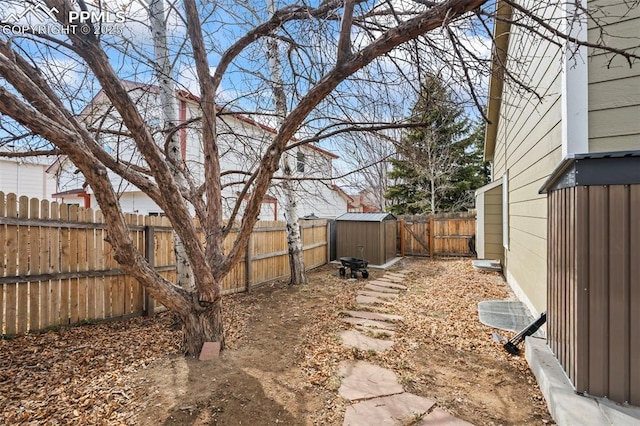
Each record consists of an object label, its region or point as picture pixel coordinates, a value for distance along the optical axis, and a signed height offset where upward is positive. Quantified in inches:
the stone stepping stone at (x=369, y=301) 209.5 -62.8
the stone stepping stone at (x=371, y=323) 161.7 -61.3
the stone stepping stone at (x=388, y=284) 262.5 -64.5
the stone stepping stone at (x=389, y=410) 81.7 -56.9
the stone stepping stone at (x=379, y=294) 227.3 -63.7
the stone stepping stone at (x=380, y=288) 249.8 -64.6
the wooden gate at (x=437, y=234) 458.9 -33.2
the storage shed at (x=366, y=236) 368.5 -28.3
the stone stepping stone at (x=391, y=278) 292.0 -65.1
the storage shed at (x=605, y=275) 67.4 -14.4
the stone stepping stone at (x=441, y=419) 80.6 -56.6
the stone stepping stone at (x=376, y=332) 147.5 -60.4
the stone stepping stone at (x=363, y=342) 132.0 -59.7
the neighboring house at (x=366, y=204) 842.8 +27.6
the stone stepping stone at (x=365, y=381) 95.3 -57.9
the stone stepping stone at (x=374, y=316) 175.6 -61.9
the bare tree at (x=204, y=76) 87.4 +52.7
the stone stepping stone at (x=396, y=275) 306.0 -65.2
